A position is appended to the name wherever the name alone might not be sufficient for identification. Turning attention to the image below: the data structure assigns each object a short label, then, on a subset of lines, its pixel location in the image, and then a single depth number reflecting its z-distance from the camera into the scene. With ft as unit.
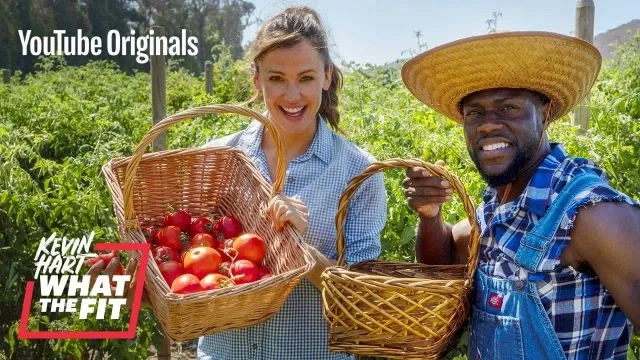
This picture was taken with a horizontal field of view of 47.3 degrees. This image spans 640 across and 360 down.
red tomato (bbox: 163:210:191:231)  7.24
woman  6.55
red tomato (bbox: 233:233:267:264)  6.48
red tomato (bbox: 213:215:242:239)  7.14
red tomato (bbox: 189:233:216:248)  6.86
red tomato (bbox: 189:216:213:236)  7.23
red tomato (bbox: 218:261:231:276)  6.43
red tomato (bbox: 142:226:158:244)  7.00
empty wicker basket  5.08
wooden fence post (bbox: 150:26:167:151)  12.43
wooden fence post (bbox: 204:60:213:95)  28.17
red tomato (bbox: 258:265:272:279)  6.35
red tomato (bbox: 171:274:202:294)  5.86
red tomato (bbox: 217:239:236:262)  6.66
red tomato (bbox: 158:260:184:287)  6.37
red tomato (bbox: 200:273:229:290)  5.96
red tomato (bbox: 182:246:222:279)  6.35
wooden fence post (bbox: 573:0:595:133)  11.63
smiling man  4.64
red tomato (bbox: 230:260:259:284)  6.15
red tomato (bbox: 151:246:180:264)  6.62
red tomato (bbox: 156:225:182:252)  6.91
